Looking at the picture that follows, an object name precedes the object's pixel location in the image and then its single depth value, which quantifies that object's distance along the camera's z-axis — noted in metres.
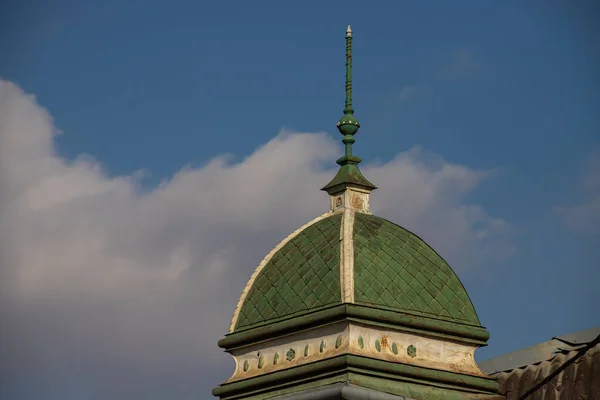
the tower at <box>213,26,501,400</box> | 34.38
